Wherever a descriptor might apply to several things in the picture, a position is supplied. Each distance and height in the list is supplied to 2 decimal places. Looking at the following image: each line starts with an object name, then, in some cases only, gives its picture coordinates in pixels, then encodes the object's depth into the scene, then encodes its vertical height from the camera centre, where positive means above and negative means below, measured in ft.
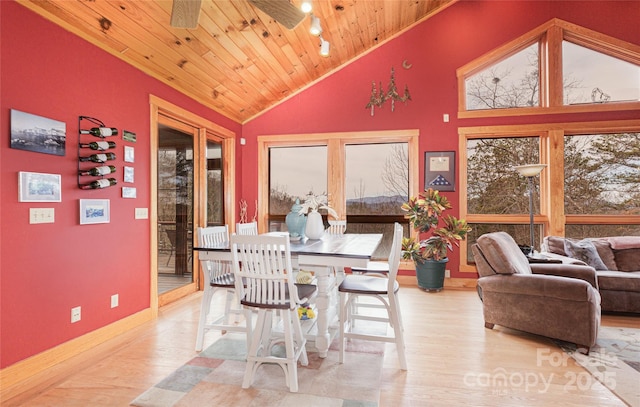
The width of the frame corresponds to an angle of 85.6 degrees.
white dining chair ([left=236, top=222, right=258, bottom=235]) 11.08 -0.71
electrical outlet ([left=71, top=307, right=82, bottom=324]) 8.89 -2.74
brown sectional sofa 11.60 -2.04
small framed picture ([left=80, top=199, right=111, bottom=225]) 9.22 -0.07
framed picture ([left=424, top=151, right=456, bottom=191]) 16.25 +1.72
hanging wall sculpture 16.44 +5.31
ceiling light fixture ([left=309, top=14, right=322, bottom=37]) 9.72 +5.14
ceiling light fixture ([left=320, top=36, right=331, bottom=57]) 11.57 +5.36
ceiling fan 7.07 +4.41
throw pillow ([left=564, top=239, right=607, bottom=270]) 12.80 -1.78
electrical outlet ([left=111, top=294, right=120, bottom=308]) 10.19 -2.73
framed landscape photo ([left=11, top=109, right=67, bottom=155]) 7.52 +1.76
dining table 7.97 -1.22
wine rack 9.20 +1.50
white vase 10.86 -0.59
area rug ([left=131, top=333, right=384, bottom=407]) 6.82 -3.81
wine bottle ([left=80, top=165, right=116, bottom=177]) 9.30 +1.05
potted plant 14.97 -1.38
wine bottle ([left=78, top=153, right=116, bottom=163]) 9.25 +1.41
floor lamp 12.46 +1.32
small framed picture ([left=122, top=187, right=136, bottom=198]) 10.65 +0.51
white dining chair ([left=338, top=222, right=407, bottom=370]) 8.10 -2.07
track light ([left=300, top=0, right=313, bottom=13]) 8.31 +4.86
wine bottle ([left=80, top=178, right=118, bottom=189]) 9.30 +0.70
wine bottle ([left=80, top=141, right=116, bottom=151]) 9.25 +1.74
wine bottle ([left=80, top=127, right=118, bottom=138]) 9.32 +2.13
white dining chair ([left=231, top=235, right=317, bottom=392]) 7.10 -1.69
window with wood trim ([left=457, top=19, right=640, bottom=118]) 15.10 +5.97
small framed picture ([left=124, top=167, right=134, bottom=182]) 10.71 +1.08
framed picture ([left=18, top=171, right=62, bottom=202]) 7.66 +0.51
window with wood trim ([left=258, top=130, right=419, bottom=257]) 17.29 +1.74
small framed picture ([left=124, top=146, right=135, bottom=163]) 10.73 +1.70
